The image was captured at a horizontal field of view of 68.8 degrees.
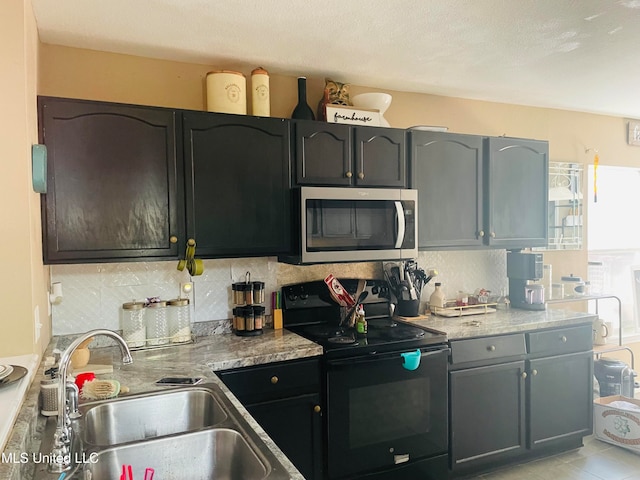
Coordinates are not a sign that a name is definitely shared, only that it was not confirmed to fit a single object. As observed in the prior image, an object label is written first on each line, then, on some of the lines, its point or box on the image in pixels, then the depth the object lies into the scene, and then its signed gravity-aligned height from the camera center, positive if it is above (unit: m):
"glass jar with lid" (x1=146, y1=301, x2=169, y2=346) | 2.51 -0.50
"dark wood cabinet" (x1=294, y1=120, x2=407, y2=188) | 2.66 +0.44
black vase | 2.81 +0.75
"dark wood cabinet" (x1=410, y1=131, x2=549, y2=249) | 3.00 +0.26
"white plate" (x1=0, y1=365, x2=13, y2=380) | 1.49 -0.45
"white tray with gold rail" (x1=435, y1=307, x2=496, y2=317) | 3.19 -0.58
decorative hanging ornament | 4.04 +0.45
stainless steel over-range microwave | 2.55 +0.03
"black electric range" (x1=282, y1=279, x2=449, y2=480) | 2.39 -0.93
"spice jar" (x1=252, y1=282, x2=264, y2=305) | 2.70 -0.36
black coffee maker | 3.31 -0.38
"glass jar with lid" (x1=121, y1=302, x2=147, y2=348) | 2.47 -0.49
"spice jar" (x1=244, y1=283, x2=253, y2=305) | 2.68 -0.36
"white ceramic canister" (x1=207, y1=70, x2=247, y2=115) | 2.58 +0.78
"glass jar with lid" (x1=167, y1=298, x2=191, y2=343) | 2.55 -0.49
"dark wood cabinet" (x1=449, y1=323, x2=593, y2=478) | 2.78 -1.07
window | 4.35 -0.14
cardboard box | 3.14 -1.37
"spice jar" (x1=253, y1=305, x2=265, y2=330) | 2.67 -0.49
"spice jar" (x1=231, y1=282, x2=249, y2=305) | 2.70 -0.35
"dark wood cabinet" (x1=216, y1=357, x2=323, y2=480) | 2.22 -0.84
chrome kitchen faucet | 1.24 -0.54
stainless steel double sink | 1.30 -0.65
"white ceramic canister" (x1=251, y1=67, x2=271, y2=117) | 2.70 +0.80
